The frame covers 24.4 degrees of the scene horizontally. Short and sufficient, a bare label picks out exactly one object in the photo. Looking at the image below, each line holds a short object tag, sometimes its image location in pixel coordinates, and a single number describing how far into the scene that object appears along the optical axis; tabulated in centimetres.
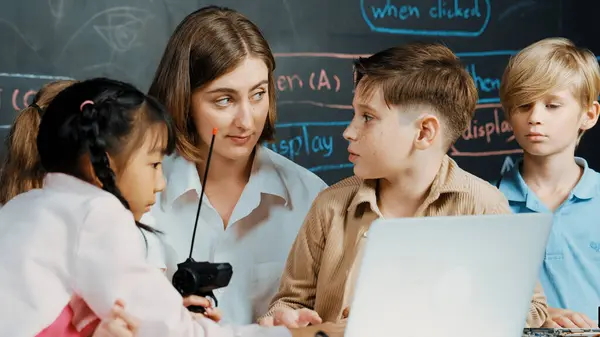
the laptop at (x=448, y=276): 157
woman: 214
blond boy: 222
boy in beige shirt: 202
